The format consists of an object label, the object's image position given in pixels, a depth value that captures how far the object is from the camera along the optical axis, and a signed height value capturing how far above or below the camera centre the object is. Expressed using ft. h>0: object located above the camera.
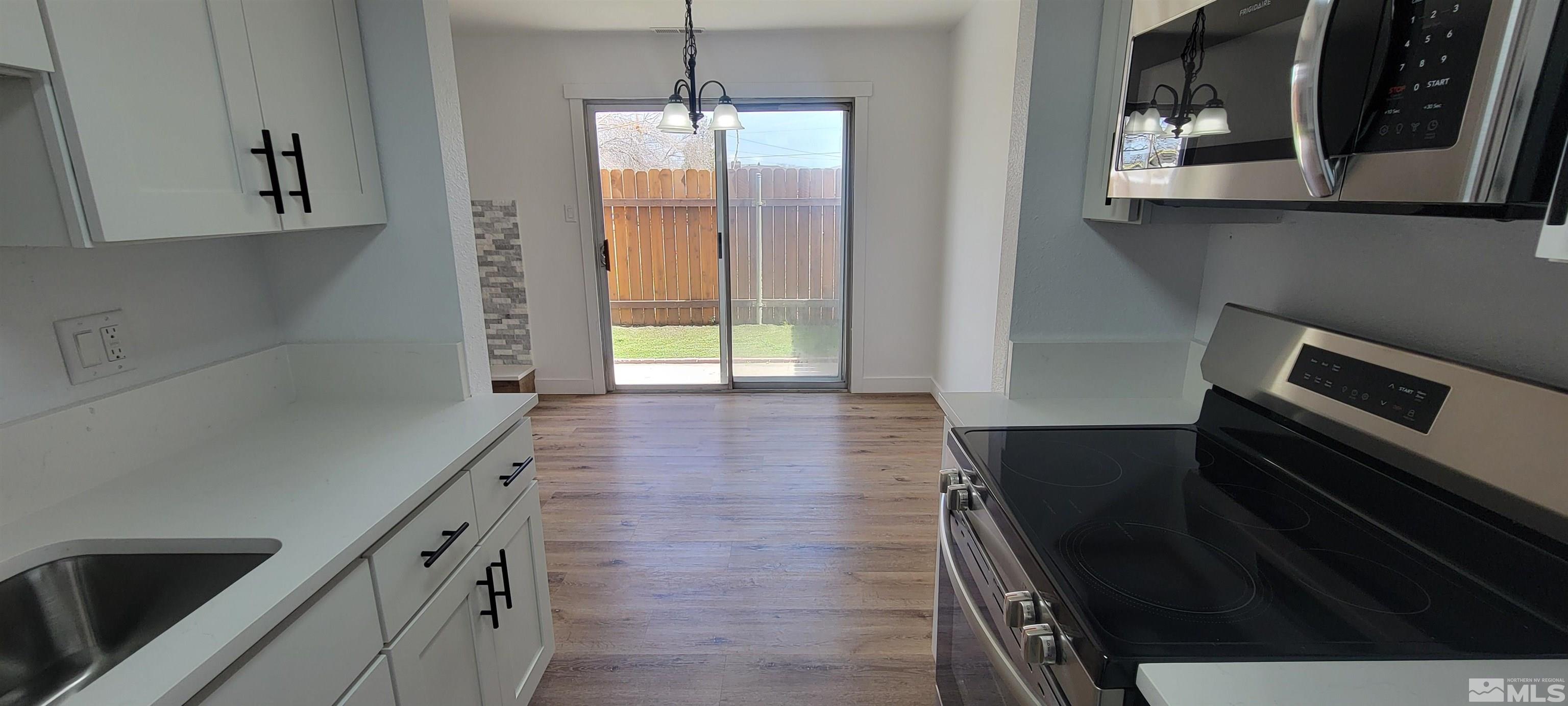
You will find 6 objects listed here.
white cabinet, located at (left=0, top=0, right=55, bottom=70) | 2.75 +0.82
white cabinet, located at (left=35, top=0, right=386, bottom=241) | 3.16 +0.65
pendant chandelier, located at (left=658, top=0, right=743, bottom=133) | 8.79 +1.53
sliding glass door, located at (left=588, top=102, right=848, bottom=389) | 13.83 -0.57
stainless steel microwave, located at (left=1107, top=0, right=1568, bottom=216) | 2.08 +0.46
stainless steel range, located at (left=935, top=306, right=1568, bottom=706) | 2.54 -1.59
